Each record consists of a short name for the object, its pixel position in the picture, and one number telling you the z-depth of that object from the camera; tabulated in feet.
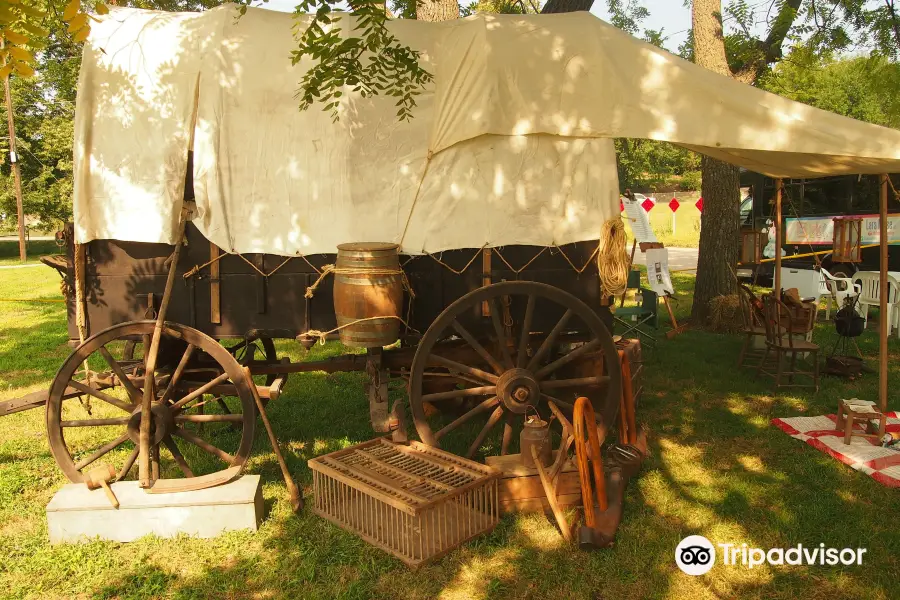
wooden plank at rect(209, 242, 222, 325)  13.97
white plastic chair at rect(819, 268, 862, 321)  28.31
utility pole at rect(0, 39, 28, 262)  61.98
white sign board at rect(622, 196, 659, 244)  32.09
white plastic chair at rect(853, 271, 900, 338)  26.61
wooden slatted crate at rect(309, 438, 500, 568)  11.66
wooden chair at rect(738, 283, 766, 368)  21.48
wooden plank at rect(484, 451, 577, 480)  13.17
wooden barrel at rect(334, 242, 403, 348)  13.08
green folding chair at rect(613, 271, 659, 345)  26.36
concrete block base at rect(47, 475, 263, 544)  12.48
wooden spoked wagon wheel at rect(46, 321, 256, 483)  13.25
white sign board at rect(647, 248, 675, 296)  29.73
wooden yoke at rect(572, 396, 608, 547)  11.71
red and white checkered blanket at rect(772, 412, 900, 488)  14.56
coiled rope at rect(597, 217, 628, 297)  14.20
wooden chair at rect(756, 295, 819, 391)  20.01
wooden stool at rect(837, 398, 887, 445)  15.83
